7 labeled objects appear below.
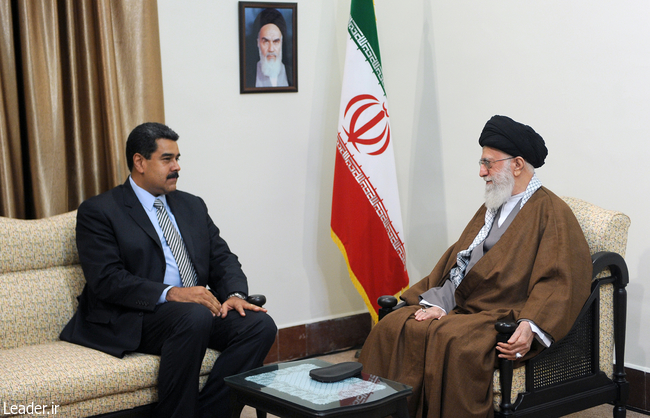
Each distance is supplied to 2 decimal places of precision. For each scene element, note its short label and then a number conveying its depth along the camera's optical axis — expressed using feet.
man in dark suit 9.80
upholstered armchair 9.16
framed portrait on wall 13.91
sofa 8.87
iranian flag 13.84
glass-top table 7.59
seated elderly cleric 9.09
